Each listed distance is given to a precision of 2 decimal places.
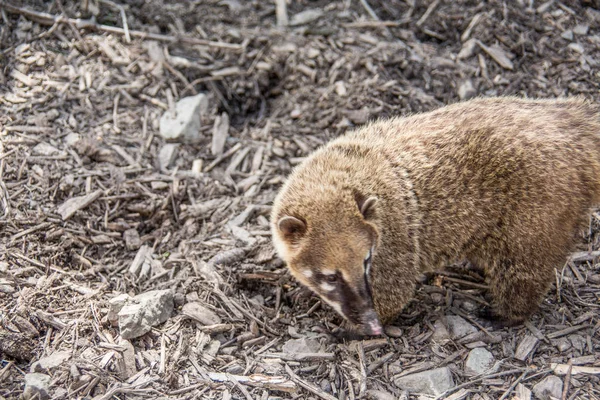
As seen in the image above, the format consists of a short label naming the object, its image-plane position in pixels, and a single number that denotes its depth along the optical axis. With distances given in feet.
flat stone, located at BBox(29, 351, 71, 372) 13.28
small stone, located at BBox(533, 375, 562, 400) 13.56
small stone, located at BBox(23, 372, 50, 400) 12.58
